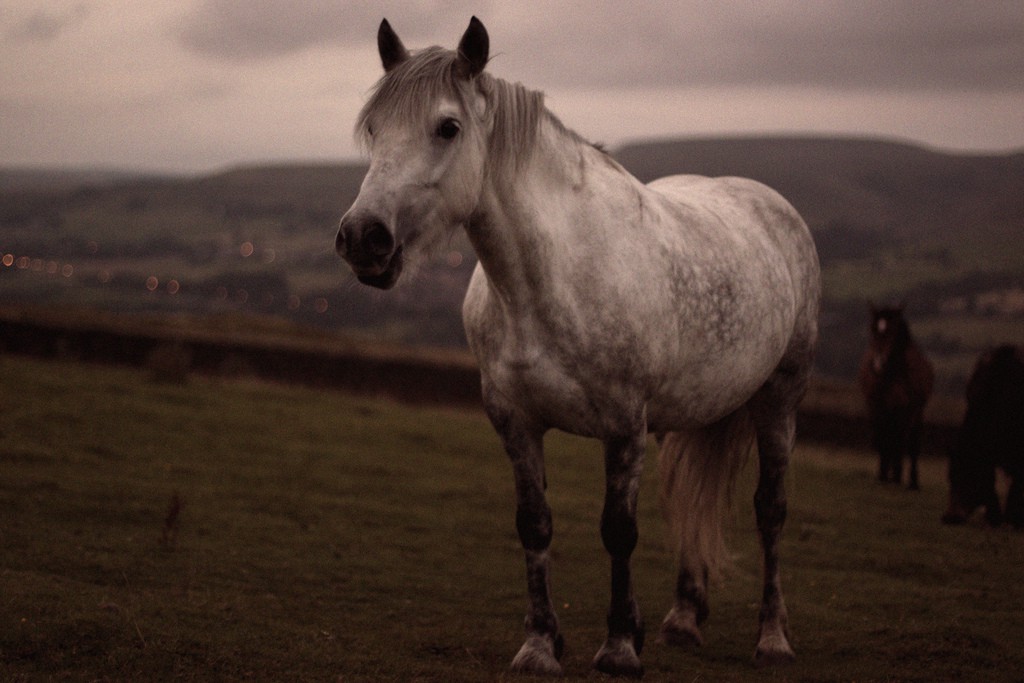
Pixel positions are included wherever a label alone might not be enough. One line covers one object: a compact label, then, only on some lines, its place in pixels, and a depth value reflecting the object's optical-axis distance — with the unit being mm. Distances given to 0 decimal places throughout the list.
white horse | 4547
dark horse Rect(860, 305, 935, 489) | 15797
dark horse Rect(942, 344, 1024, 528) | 12148
